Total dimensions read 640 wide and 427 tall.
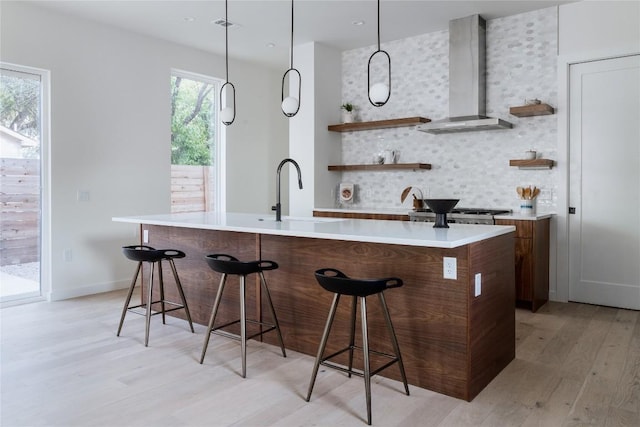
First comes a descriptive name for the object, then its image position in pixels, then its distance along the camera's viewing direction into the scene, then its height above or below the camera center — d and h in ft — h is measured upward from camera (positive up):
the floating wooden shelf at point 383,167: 17.59 +1.32
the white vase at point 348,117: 19.51 +3.39
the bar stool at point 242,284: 9.73 -1.71
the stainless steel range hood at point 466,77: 16.11 +4.17
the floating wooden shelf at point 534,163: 15.07 +1.20
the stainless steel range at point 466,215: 14.58 -0.41
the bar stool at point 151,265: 11.45 -1.58
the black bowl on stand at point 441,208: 9.54 -0.12
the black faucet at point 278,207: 12.09 -0.13
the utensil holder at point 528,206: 15.49 -0.12
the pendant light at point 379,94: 10.86 +2.39
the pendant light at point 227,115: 13.83 +2.43
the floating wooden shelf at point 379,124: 17.52 +2.91
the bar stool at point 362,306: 7.88 -1.77
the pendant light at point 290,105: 12.73 +2.49
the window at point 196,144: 19.92 +2.41
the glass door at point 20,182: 15.02 +0.60
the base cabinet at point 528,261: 14.14 -1.71
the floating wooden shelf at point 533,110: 14.92 +2.82
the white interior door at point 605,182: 14.37 +0.60
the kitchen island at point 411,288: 8.53 -1.64
